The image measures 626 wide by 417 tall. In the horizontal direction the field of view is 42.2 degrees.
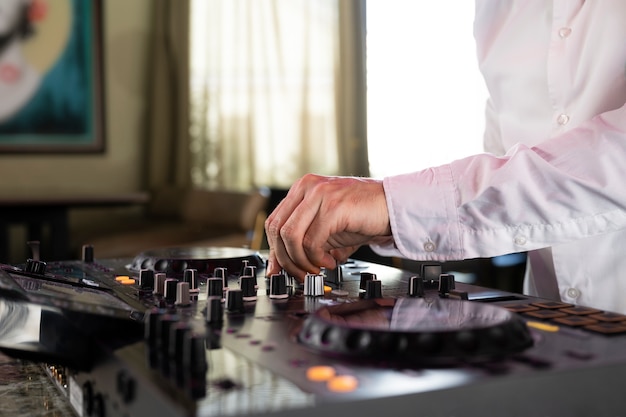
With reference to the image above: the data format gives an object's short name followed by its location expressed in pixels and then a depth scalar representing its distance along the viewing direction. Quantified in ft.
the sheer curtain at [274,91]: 15.92
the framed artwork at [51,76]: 15.80
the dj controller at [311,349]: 1.56
